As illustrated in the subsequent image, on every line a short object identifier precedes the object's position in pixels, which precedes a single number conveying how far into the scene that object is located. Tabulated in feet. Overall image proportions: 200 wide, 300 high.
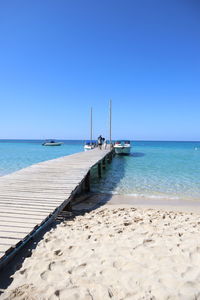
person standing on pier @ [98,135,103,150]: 87.83
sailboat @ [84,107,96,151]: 104.99
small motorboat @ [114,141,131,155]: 106.11
